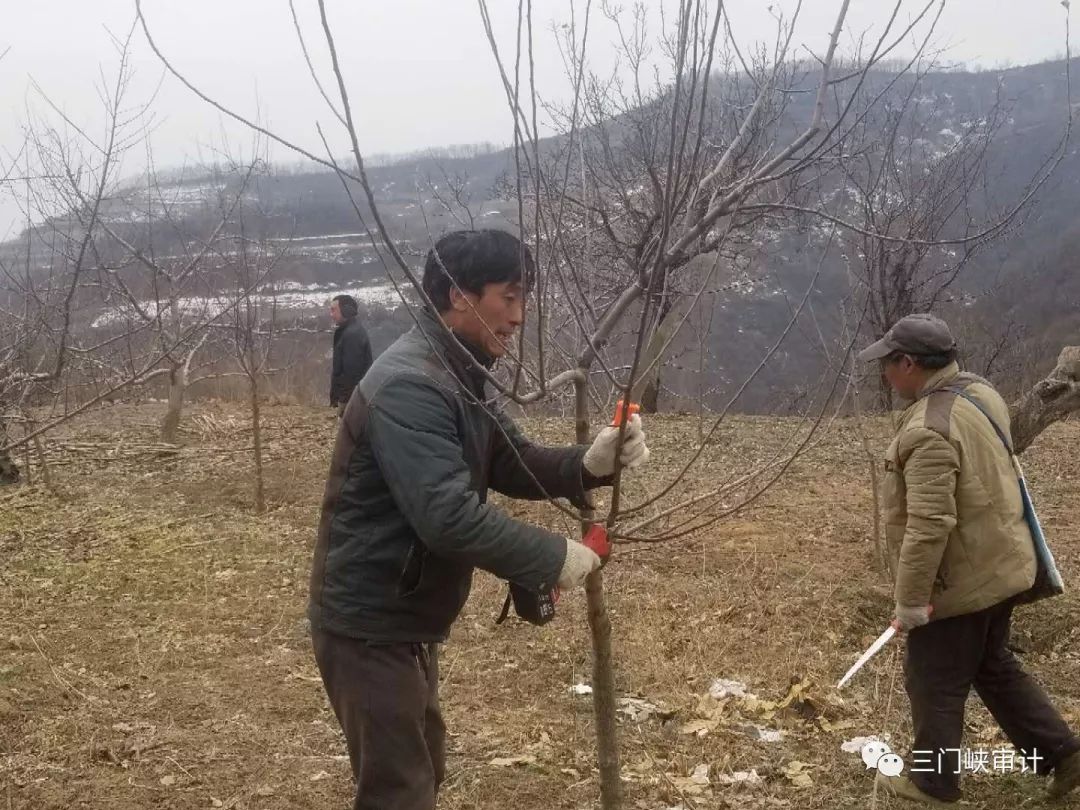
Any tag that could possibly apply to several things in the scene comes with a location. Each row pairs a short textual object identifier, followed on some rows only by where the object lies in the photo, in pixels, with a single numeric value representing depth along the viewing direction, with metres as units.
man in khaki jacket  2.79
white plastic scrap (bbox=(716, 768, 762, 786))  3.38
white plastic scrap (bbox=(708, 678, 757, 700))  4.14
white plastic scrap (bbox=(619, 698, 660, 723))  3.97
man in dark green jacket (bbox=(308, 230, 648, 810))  1.89
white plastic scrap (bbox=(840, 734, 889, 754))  3.61
